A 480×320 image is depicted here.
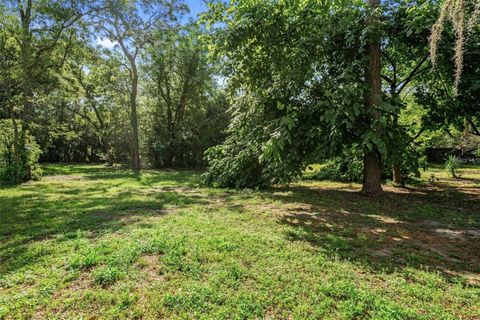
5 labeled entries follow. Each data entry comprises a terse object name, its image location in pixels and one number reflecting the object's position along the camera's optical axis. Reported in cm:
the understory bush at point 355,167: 649
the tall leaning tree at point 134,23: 1198
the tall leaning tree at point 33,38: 904
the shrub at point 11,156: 911
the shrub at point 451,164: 1027
